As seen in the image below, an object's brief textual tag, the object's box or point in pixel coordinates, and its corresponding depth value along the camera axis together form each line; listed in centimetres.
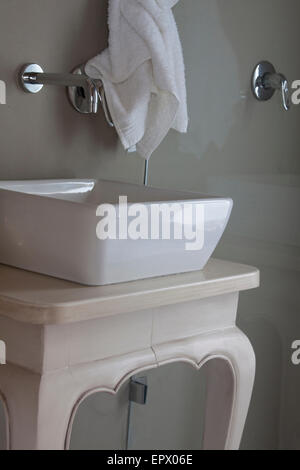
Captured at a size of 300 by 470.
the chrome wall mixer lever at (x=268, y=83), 198
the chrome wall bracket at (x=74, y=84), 149
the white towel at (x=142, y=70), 159
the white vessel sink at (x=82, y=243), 128
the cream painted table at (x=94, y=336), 121
